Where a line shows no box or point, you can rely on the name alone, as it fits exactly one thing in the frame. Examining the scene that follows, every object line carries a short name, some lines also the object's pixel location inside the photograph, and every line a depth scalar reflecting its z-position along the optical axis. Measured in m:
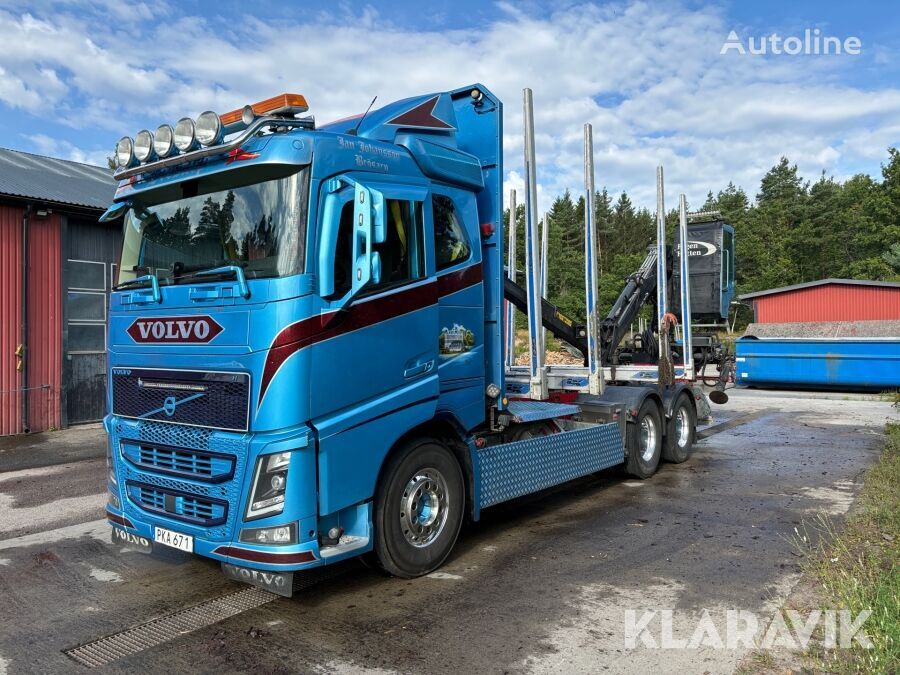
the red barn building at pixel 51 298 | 11.91
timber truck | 4.13
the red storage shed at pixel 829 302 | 30.01
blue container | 20.17
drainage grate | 3.96
